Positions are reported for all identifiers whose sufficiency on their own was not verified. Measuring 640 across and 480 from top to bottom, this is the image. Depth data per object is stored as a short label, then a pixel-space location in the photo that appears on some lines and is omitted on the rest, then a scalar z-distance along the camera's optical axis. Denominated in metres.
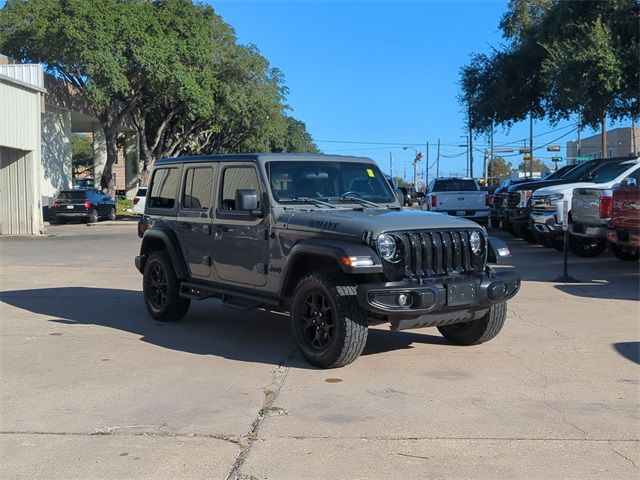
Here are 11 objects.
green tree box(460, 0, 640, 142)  20.77
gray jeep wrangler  6.08
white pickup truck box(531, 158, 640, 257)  14.95
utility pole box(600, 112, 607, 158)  24.45
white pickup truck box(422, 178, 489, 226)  21.75
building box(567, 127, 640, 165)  59.37
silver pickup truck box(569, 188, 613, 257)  12.35
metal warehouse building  22.59
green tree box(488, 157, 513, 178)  122.82
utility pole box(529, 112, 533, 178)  52.84
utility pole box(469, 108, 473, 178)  58.28
